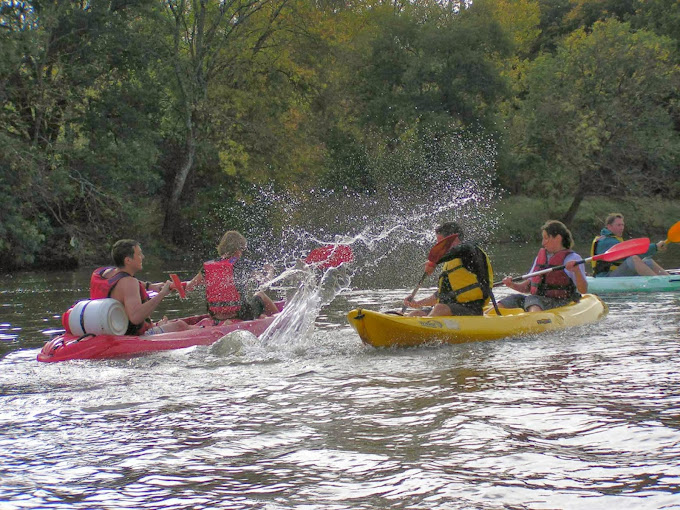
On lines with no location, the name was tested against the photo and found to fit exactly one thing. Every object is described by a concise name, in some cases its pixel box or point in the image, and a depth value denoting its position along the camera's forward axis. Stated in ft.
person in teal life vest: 77.46
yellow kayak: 49.73
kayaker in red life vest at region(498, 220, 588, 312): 59.06
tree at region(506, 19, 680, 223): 209.46
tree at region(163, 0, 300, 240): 161.89
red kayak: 48.24
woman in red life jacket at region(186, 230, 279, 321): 52.54
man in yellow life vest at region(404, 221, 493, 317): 52.08
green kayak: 80.84
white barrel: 48.44
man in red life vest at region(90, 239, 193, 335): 49.37
